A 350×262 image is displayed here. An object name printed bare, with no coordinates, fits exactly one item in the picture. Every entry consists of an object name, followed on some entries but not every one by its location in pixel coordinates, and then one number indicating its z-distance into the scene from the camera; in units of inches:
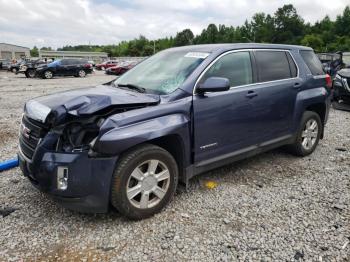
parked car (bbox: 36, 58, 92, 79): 895.7
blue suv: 109.6
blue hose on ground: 169.2
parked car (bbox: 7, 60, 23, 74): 1231.3
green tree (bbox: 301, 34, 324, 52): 2623.0
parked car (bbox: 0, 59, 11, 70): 1333.7
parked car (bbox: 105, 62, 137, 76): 1163.3
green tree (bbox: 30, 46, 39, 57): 4354.8
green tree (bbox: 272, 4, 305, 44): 3284.9
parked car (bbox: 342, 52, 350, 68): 958.4
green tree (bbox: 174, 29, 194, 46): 4150.8
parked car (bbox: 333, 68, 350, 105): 351.3
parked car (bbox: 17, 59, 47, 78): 931.3
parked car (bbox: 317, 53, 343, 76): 553.0
